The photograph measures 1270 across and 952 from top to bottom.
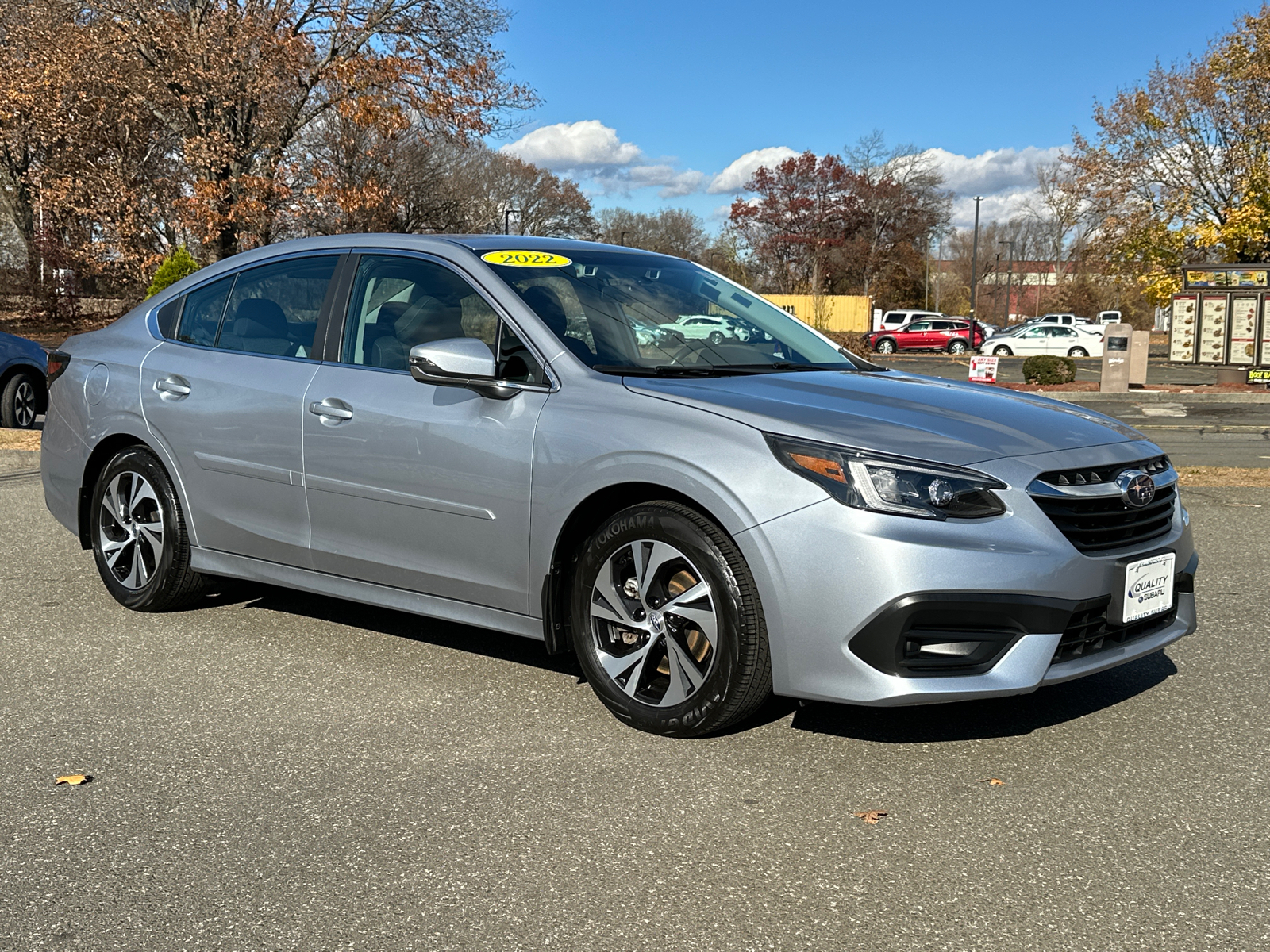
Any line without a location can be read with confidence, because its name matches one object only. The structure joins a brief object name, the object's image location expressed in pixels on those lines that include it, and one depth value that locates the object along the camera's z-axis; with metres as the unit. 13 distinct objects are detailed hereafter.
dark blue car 14.73
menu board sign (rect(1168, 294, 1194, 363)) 37.66
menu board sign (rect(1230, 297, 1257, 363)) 35.72
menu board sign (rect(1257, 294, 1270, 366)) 35.38
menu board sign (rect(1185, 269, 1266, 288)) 35.84
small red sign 18.67
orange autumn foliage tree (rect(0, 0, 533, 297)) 28.55
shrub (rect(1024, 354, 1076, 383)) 27.09
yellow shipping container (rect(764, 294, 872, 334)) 72.31
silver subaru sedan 3.69
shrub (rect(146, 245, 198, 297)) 26.89
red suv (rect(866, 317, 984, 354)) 52.59
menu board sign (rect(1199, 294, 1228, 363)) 36.53
